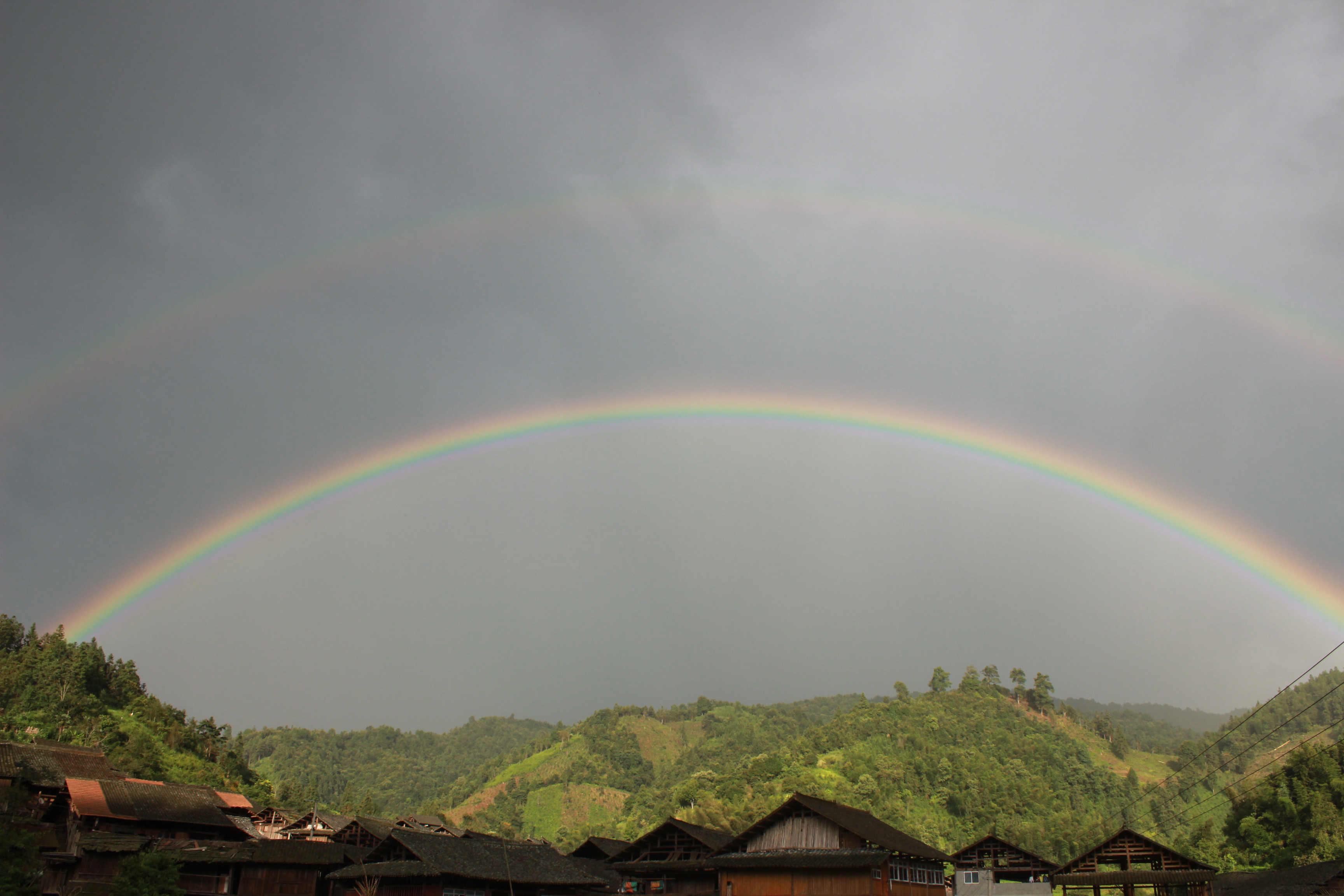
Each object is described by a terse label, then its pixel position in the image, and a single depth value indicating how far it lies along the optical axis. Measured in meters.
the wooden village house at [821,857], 42.78
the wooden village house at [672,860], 51.53
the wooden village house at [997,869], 56.38
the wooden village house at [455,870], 45.44
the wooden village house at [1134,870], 49.06
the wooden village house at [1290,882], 40.88
